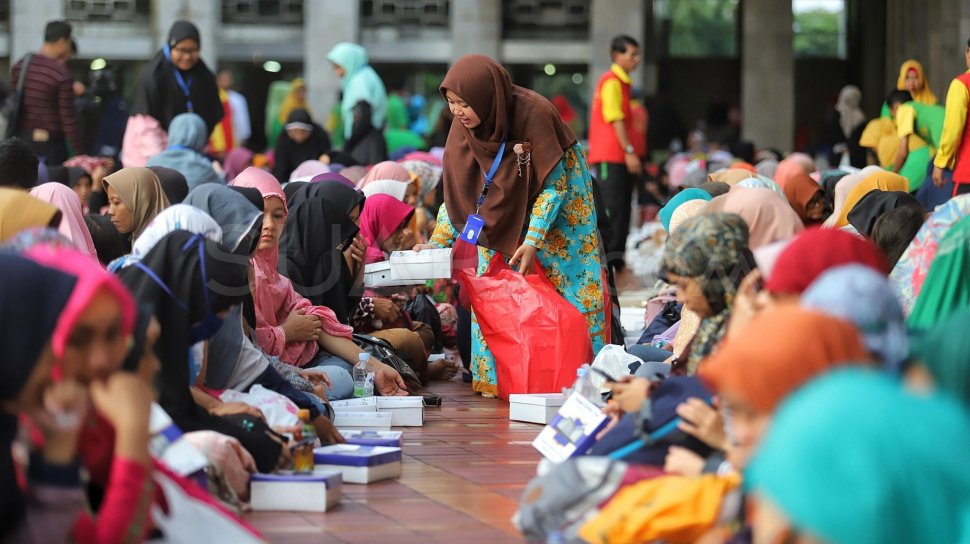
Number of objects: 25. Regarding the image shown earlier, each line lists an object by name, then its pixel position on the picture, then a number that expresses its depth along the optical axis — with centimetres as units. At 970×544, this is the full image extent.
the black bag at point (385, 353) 1375
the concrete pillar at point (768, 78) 4394
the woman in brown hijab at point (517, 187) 1377
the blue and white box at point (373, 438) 1042
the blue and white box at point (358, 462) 978
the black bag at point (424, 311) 1642
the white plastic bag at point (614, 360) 1197
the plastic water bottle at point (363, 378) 1278
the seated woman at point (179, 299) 862
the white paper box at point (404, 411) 1241
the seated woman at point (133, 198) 1236
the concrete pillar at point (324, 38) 4225
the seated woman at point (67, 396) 587
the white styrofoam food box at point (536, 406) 1256
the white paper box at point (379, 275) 1462
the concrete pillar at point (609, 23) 4266
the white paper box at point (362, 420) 1164
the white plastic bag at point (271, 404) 973
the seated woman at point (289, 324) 1205
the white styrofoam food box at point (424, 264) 1407
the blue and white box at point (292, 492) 888
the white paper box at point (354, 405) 1175
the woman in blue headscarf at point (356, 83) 2637
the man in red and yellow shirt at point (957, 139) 1969
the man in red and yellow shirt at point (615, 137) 2411
